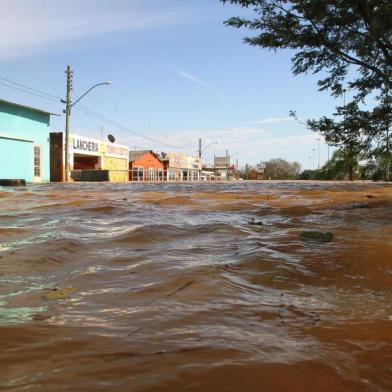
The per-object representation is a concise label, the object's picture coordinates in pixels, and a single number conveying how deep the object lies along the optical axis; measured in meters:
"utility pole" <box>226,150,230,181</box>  80.14
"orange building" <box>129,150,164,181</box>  46.62
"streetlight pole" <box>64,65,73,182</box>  31.61
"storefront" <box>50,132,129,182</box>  34.44
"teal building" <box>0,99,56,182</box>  27.62
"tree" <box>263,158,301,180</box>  109.31
